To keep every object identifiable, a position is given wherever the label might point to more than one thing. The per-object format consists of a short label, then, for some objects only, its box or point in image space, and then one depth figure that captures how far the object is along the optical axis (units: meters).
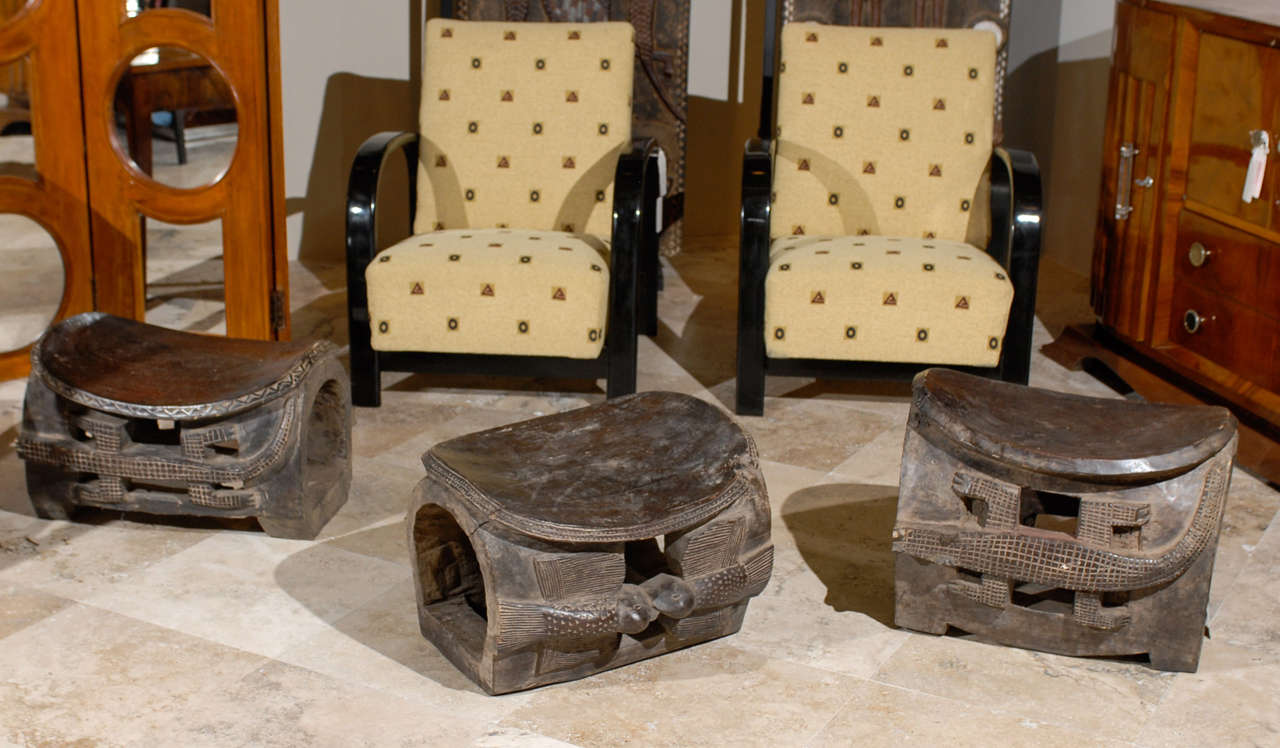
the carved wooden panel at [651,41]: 4.92
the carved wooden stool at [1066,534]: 2.19
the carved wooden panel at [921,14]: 4.70
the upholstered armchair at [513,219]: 3.40
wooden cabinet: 3.26
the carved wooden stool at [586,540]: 2.10
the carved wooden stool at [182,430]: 2.64
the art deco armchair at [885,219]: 3.38
